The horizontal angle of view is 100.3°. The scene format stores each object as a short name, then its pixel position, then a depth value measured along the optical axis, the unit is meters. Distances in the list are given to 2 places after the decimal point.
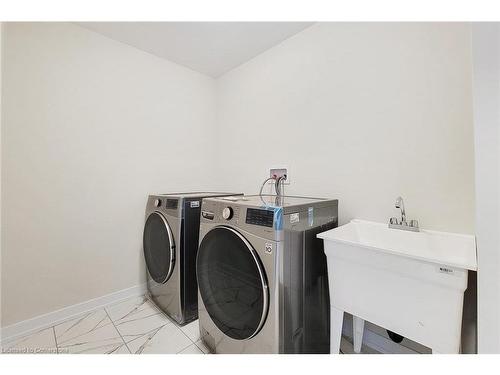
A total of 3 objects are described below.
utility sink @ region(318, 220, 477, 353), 0.71
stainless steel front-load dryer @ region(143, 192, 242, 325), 1.43
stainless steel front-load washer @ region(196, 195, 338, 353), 0.89
